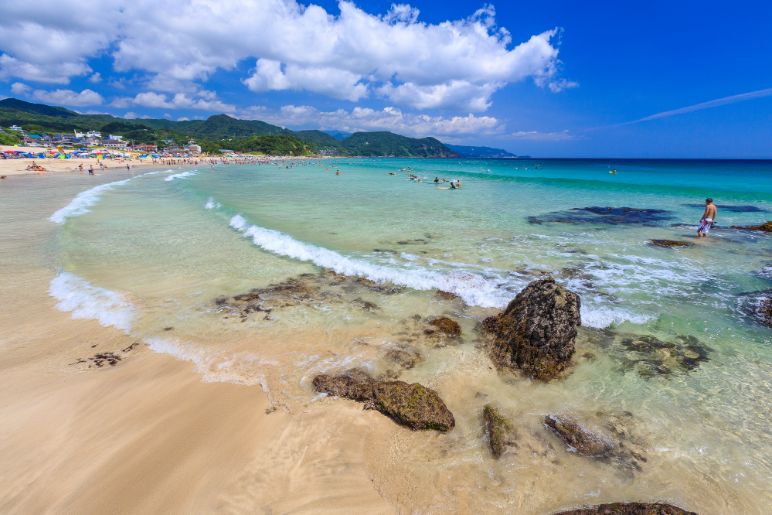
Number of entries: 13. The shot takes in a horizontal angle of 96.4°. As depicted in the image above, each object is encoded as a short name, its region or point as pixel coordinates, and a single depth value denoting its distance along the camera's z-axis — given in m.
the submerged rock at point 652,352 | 6.48
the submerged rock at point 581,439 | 4.67
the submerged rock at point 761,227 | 18.66
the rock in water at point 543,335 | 6.36
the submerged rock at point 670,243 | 15.37
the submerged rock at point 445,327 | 7.61
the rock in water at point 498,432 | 4.67
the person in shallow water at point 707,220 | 16.62
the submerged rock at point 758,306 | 8.30
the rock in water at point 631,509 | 3.64
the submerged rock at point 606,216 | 21.55
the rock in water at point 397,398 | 5.00
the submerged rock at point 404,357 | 6.61
